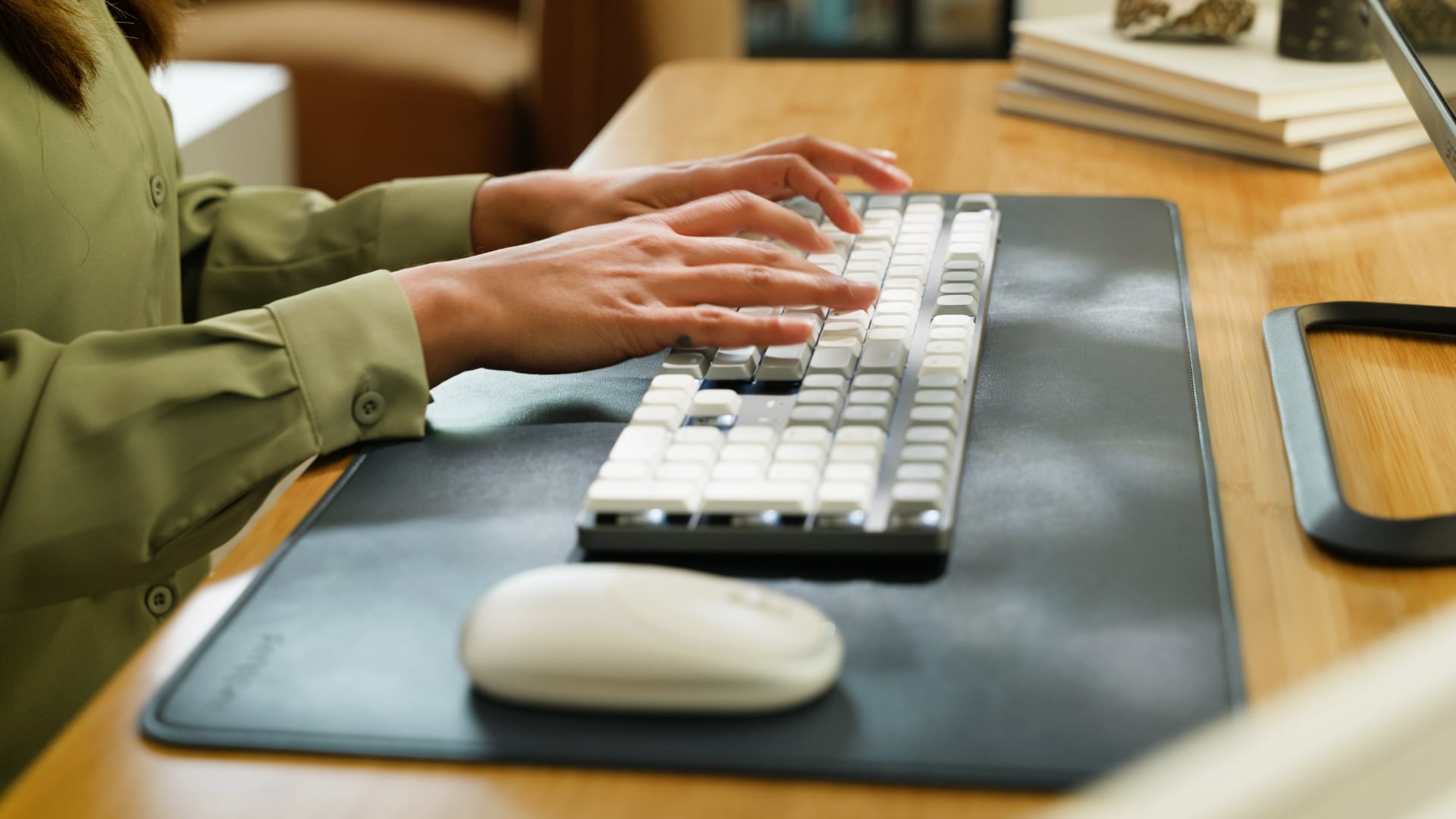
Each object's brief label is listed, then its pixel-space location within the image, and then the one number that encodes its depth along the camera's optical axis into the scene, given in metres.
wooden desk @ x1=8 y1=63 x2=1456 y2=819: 0.37
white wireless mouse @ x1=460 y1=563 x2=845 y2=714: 0.38
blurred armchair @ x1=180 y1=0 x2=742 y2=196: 2.02
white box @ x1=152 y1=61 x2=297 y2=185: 1.54
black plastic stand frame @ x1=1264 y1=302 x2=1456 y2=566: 0.47
